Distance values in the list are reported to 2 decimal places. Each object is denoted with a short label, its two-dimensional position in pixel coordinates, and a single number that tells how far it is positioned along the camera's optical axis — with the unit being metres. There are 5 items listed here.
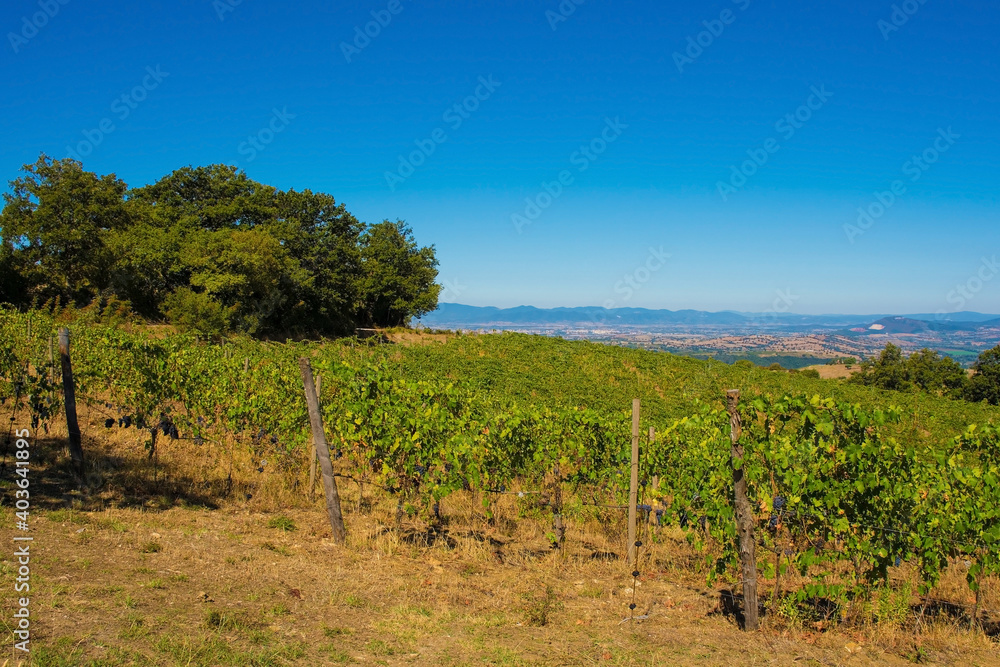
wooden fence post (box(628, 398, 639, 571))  7.04
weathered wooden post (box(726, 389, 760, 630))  5.31
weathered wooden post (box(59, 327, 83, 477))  7.75
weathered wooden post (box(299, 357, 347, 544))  7.06
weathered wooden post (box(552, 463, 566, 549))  7.25
